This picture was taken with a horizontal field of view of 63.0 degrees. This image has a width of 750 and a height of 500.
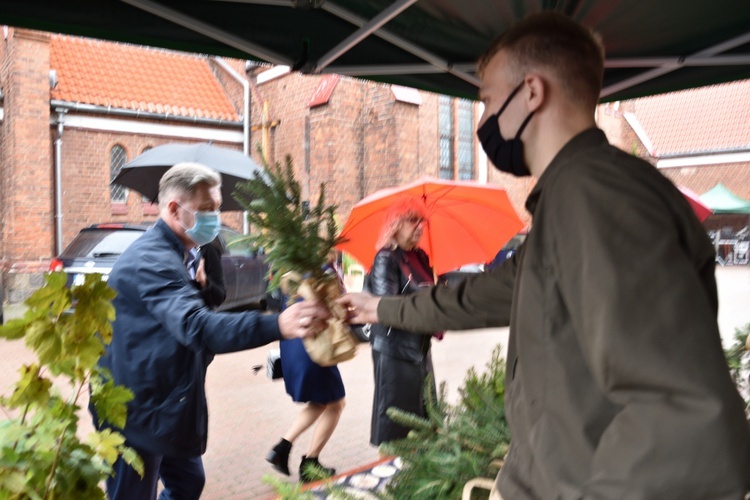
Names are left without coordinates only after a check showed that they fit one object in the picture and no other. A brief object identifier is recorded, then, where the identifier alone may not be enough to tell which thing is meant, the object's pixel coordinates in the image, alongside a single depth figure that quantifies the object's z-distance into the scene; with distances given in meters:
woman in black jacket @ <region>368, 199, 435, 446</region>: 4.39
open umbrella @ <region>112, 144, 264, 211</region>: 7.55
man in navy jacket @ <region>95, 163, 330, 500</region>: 2.62
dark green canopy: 2.64
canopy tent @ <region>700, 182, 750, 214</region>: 26.11
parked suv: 10.04
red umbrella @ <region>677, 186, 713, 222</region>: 7.01
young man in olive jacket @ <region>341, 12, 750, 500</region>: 0.93
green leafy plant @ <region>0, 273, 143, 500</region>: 1.38
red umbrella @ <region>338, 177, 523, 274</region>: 5.55
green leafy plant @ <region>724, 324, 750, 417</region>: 3.18
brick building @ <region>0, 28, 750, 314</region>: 15.02
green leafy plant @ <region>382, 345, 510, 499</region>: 2.09
